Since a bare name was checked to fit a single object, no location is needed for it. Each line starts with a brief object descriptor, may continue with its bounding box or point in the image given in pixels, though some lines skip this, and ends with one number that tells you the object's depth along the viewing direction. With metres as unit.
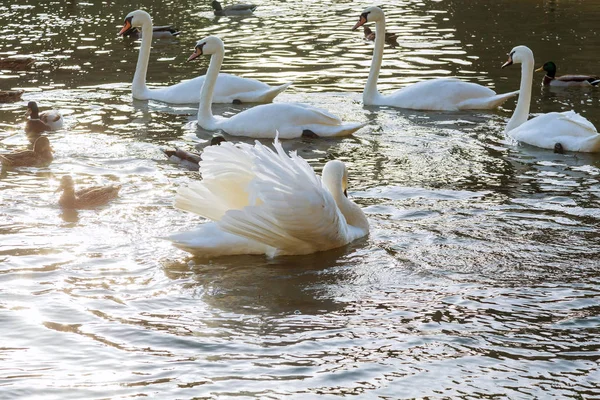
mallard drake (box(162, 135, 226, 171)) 11.29
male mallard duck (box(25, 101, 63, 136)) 13.02
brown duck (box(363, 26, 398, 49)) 20.52
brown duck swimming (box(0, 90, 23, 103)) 14.98
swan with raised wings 7.89
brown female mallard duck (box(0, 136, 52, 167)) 11.29
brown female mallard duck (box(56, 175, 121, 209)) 9.66
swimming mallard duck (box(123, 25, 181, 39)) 22.23
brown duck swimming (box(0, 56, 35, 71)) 17.19
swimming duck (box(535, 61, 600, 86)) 15.82
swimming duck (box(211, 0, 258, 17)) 26.34
